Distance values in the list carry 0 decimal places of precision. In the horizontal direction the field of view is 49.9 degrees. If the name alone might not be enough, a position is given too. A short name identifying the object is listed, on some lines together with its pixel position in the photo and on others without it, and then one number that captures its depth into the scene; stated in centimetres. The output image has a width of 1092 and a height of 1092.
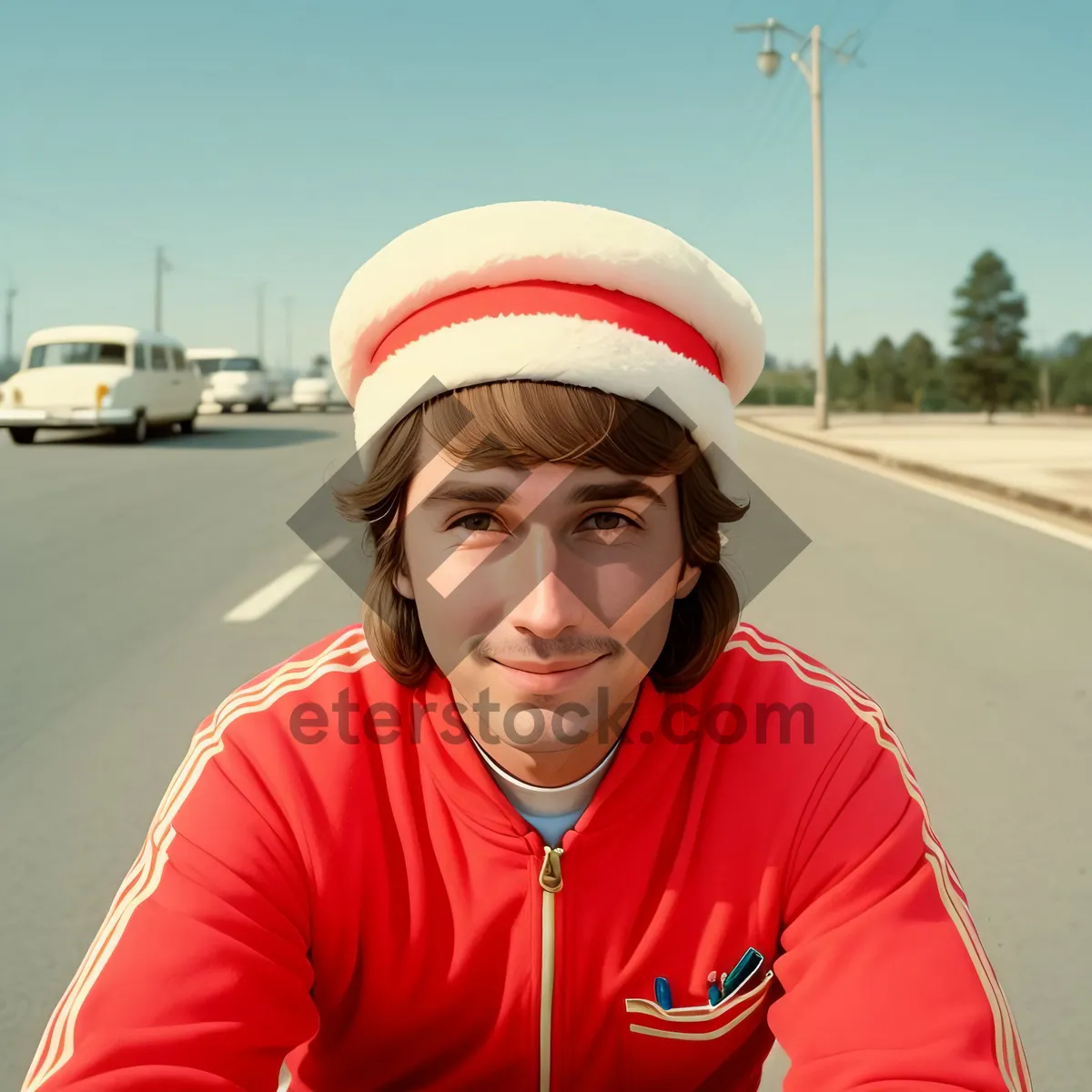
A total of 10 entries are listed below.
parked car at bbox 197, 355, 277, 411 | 3378
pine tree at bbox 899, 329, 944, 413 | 5897
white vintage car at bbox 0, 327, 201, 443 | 1883
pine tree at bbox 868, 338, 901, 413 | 6788
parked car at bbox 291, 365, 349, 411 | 3738
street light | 2694
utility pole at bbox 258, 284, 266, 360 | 9256
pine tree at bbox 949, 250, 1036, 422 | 5372
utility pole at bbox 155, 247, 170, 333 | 6581
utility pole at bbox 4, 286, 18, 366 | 10312
